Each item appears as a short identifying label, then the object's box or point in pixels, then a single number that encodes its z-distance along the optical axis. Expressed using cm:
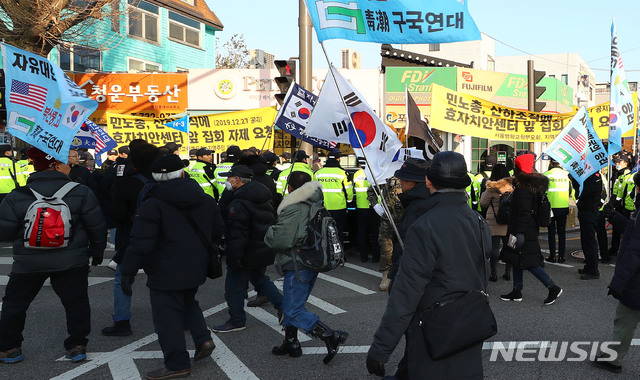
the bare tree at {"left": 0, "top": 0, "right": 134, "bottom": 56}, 1317
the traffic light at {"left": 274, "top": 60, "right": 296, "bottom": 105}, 1013
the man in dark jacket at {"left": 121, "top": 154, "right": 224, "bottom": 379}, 449
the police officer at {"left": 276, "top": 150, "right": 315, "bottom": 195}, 949
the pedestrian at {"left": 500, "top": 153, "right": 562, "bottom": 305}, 682
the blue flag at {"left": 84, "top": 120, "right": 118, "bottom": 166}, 1161
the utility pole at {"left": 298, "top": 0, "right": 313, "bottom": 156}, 1088
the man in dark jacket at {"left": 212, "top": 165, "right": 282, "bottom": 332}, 552
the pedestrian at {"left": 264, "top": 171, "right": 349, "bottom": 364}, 490
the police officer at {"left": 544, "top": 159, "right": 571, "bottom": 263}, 947
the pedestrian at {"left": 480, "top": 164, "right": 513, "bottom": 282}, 776
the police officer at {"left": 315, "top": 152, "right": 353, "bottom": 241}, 960
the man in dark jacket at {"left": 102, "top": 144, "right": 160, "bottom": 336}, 568
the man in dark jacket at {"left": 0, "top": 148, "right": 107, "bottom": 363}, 479
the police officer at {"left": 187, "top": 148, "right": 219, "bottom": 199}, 1013
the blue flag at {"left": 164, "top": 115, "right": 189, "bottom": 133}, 1210
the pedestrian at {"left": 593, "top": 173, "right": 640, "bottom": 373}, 432
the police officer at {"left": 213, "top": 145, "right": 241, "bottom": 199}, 973
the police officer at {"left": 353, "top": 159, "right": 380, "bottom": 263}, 958
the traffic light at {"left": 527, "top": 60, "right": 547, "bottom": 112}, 1094
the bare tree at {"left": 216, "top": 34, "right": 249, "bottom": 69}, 3491
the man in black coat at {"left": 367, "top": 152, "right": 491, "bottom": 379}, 293
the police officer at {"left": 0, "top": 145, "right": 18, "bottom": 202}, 1123
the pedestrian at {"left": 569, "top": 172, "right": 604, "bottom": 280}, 835
